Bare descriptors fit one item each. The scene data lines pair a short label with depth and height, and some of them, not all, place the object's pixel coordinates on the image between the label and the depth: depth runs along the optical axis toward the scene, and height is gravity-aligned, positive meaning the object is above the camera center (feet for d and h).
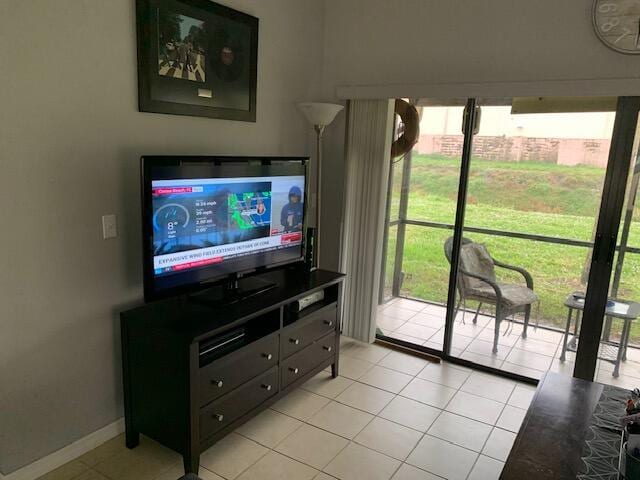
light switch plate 7.24 -1.27
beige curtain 11.03 -1.25
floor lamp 10.13 +0.82
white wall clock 8.20 +2.51
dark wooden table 5.13 -3.24
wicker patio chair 10.76 -2.85
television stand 6.78 -3.33
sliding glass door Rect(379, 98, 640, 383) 9.23 -1.56
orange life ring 11.14 +0.72
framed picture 7.45 +1.52
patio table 9.38 -3.19
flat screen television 6.98 -1.15
